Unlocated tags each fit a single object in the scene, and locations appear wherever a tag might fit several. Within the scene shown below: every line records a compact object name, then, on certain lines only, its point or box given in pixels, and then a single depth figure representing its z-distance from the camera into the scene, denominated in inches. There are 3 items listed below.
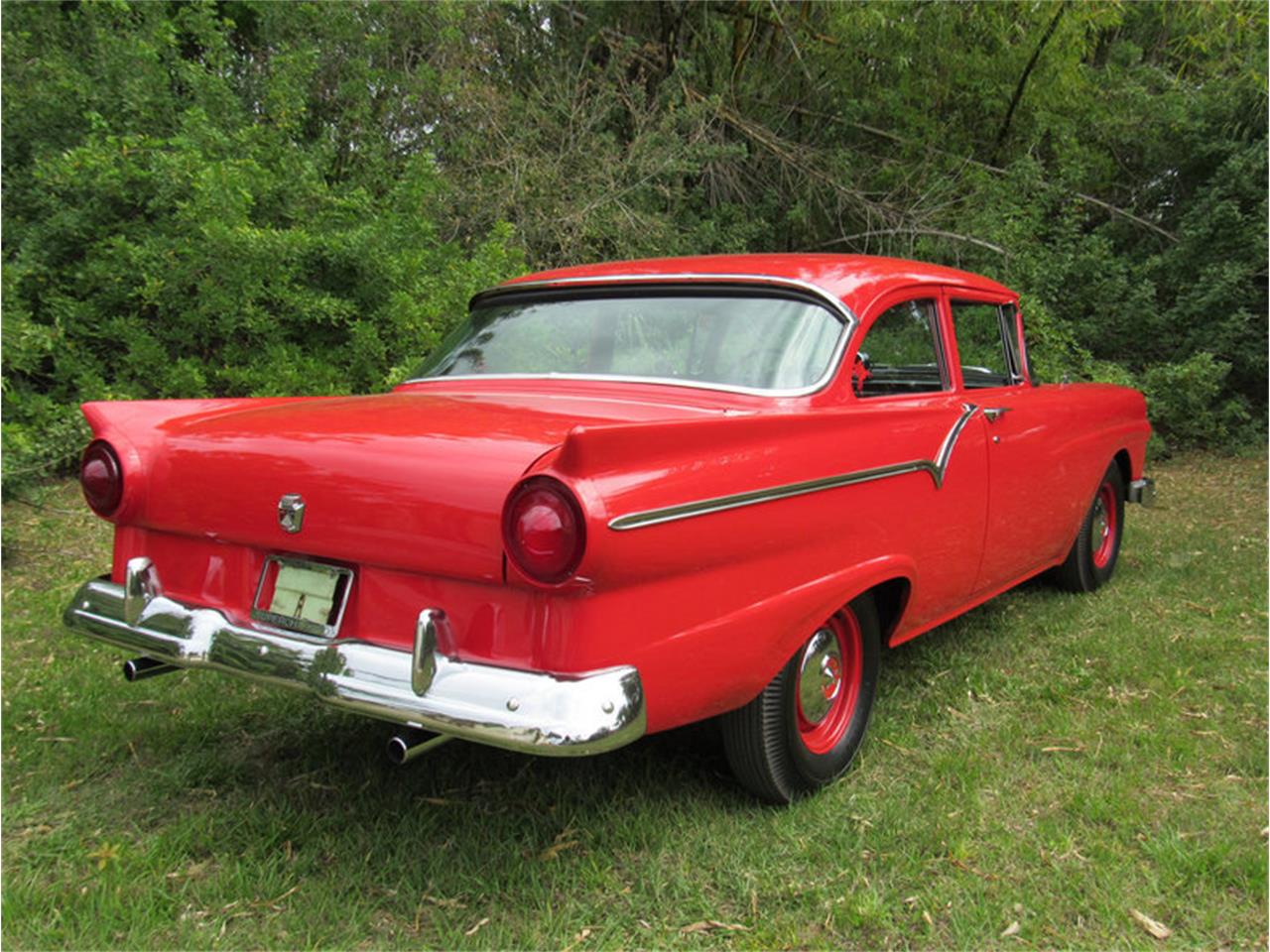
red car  80.2
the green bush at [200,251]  270.4
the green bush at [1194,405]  372.8
